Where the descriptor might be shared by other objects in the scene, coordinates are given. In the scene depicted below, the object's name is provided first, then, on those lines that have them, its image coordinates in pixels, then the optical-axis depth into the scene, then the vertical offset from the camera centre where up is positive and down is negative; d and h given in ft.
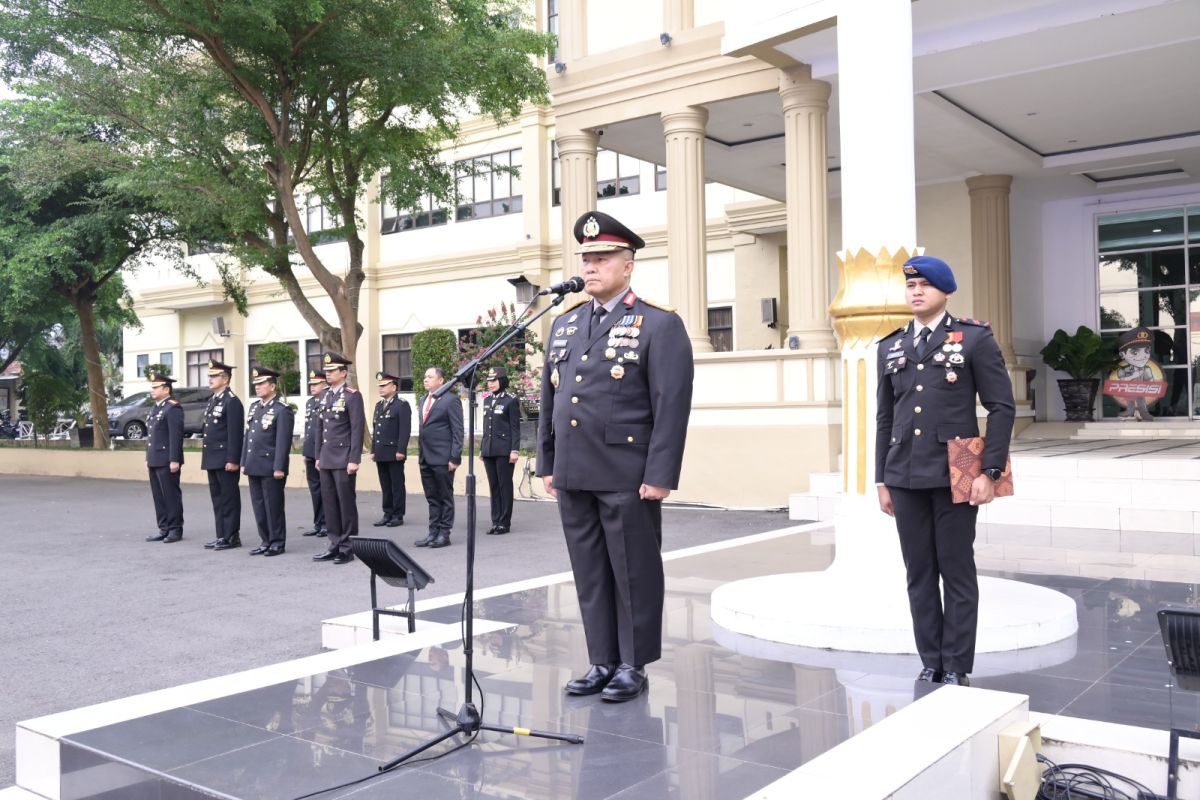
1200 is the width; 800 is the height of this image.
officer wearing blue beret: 14.51 -0.88
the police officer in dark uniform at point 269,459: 33.83 -1.72
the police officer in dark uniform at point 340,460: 32.01 -1.71
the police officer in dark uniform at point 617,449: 14.03 -0.69
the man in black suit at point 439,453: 35.27 -1.76
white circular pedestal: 17.10 -3.84
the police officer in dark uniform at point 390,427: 38.55 -0.91
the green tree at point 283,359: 97.81 +4.19
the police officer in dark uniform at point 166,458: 37.91 -1.78
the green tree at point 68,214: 59.01 +12.35
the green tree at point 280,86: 46.93 +15.26
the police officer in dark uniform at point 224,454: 35.70 -1.61
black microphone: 12.57 +1.35
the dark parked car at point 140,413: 92.94 -0.47
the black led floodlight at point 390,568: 17.94 -2.83
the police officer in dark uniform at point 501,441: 38.09 -1.50
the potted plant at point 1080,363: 50.96 +1.03
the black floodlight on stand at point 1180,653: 10.96 -2.81
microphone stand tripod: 12.37 -2.66
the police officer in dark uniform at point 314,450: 35.35 -1.64
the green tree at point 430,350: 83.25 +4.02
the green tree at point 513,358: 52.60 +2.10
